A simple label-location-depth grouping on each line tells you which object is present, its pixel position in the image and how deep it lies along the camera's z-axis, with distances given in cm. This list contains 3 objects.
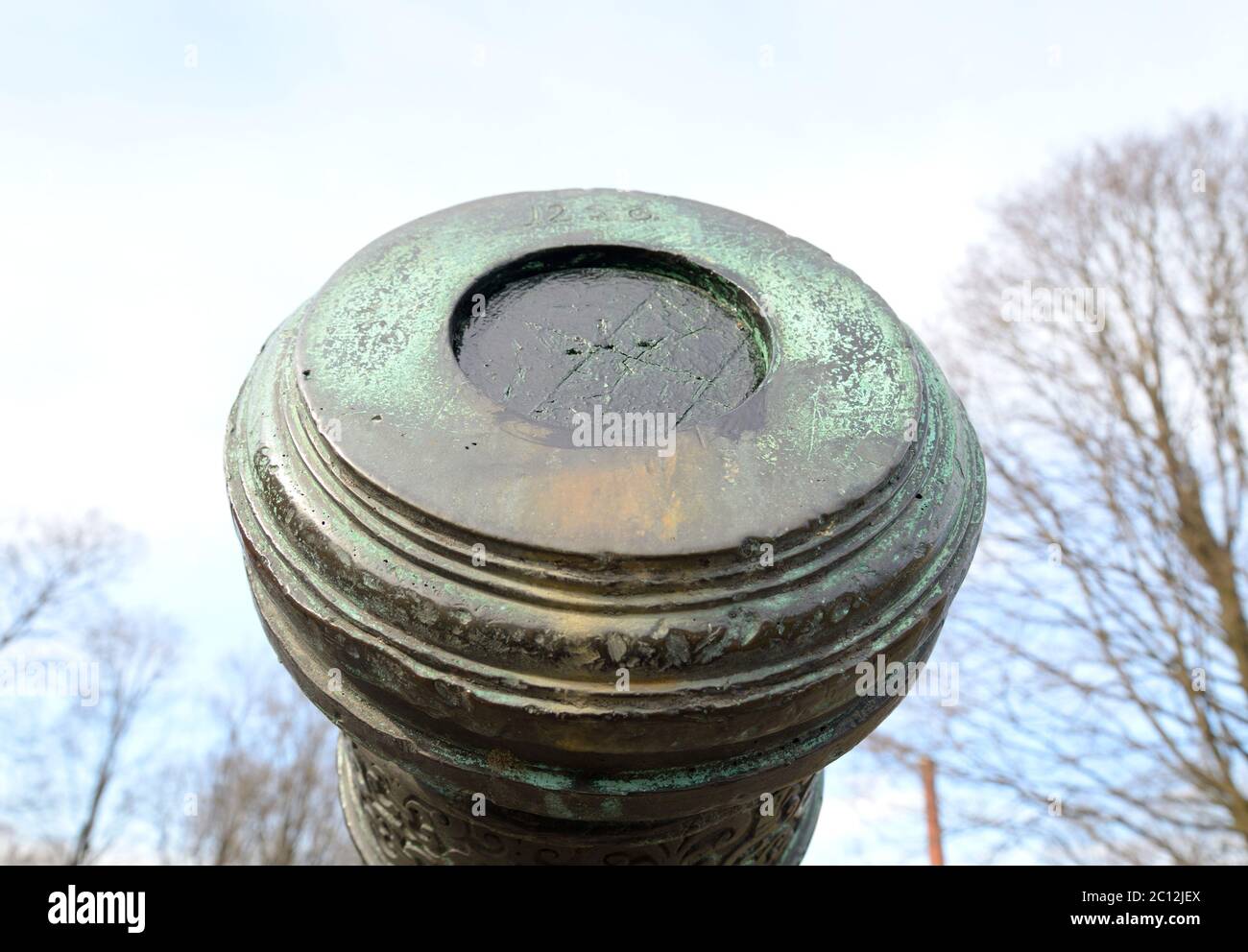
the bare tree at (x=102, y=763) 1038
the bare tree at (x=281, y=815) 1209
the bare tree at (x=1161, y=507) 743
